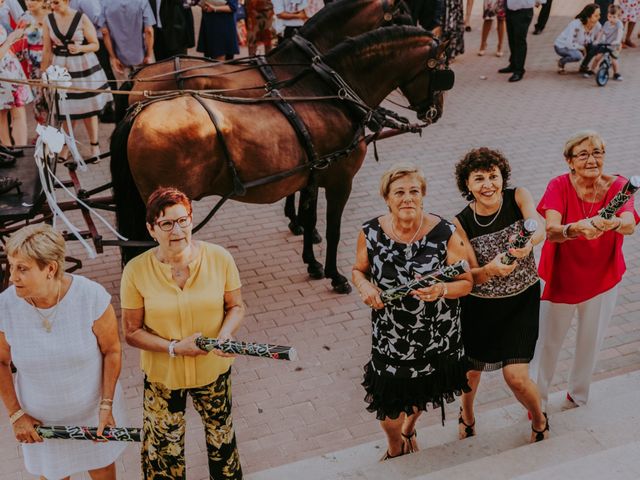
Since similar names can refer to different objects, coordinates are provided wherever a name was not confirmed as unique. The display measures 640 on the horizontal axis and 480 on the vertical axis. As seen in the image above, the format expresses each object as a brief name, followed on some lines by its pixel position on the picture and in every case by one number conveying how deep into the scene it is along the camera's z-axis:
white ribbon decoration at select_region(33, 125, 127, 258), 4.77
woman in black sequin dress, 3.67
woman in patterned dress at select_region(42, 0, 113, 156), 7.72
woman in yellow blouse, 3.21
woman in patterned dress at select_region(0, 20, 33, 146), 7.96
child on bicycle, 11.69
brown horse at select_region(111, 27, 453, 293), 4.86
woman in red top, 3.88
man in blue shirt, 9.34
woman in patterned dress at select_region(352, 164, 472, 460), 3.49
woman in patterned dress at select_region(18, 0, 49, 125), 7.75
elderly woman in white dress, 3.10
